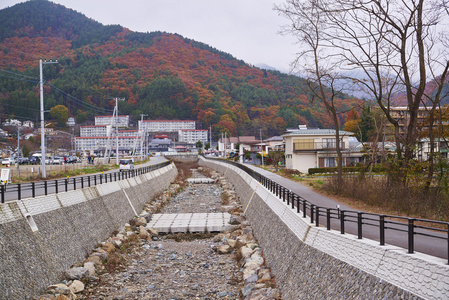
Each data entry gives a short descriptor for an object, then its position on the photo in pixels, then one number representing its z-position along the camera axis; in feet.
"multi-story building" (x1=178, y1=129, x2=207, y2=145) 632.38
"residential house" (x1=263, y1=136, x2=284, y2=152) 286.58
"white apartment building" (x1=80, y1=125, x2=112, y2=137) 601.30
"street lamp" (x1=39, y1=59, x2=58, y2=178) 98.20
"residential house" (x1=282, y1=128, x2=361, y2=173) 158.51
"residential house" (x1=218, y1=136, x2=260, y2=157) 420.85
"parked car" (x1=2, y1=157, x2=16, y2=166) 175.63
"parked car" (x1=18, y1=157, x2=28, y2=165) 206.10
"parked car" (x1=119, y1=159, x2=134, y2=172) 157.01
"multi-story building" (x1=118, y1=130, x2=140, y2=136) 605.44
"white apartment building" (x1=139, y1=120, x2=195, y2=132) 645.92
